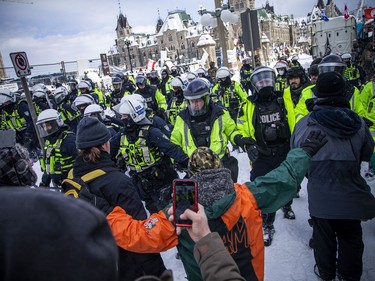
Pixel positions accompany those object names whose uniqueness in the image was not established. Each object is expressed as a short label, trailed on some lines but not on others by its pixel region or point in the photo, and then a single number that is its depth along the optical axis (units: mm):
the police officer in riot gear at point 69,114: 8633
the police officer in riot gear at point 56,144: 4547
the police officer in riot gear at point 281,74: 9859
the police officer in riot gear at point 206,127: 4211
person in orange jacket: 1993
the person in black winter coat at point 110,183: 2498
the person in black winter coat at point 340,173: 2791
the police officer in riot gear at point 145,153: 4164
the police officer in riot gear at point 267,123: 4262
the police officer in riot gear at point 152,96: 9875
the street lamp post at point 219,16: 12062
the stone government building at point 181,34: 92125
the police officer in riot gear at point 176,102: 8688
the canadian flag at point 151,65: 19625
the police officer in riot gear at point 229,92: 9250
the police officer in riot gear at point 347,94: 4207
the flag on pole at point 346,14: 24312
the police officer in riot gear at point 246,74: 14820
